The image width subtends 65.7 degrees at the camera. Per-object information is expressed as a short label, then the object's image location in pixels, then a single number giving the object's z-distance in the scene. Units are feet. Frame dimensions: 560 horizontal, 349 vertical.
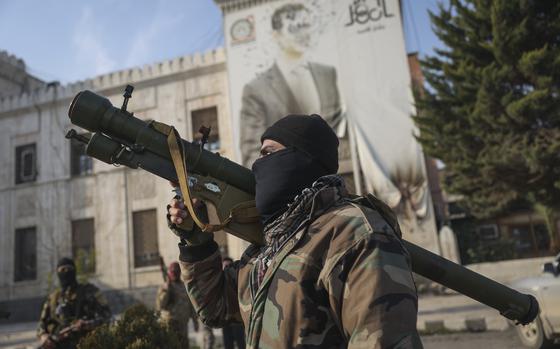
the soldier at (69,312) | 14.46
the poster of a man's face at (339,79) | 50.21
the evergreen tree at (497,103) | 36.73
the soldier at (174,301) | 20.71
